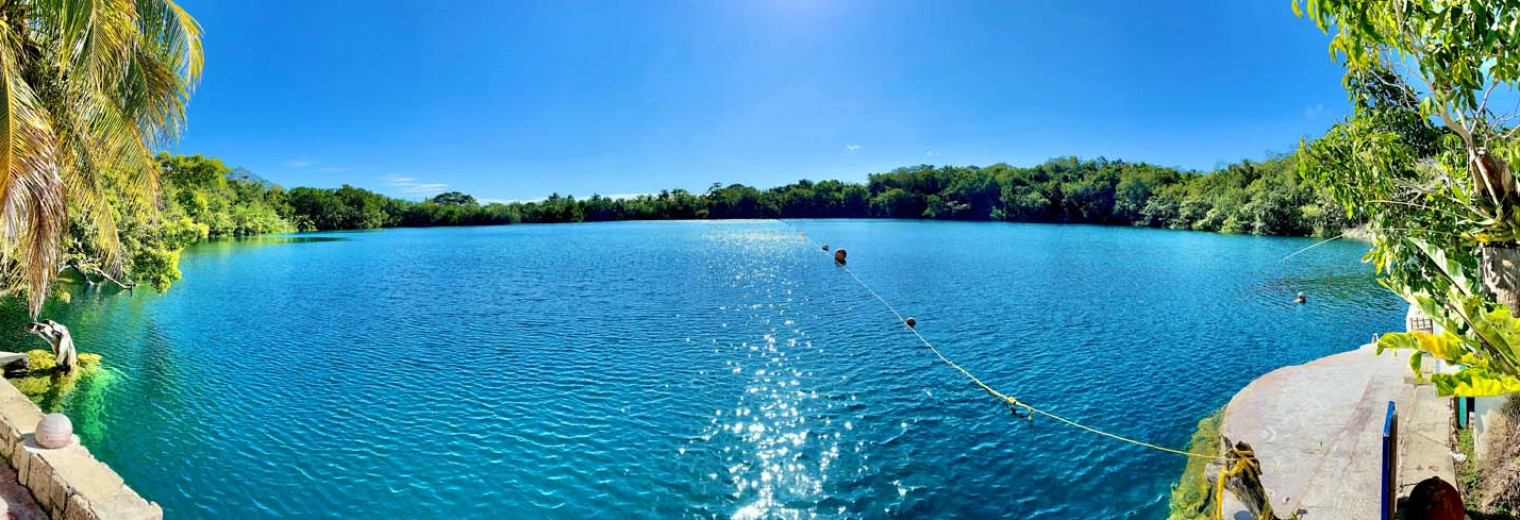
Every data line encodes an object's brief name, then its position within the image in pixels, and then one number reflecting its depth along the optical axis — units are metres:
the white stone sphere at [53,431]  6.70
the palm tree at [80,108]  6.79
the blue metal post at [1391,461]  4.88
